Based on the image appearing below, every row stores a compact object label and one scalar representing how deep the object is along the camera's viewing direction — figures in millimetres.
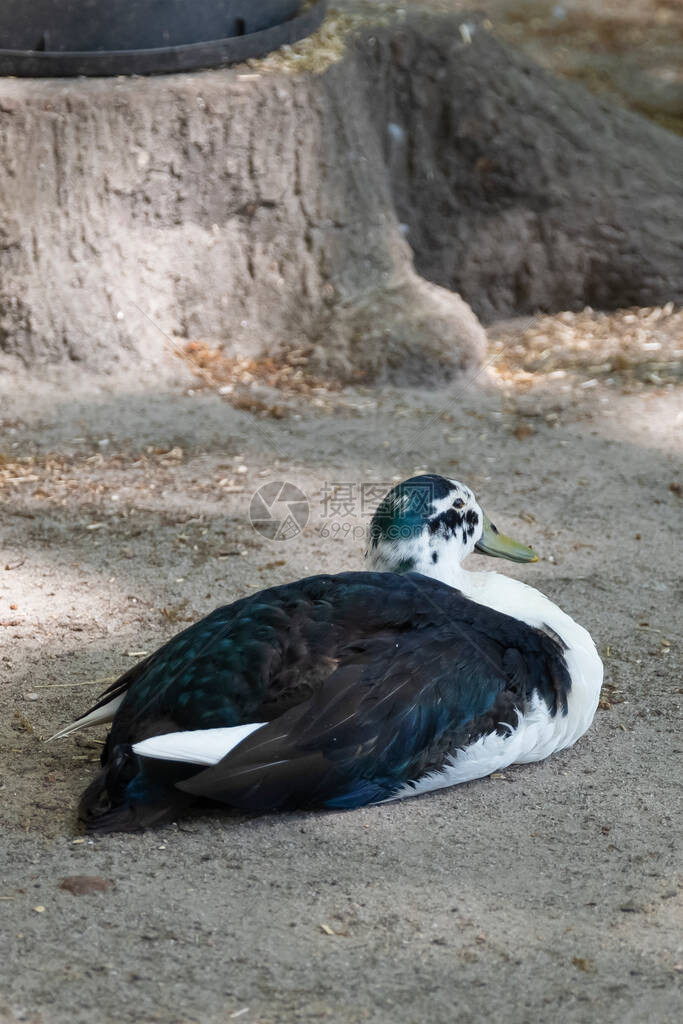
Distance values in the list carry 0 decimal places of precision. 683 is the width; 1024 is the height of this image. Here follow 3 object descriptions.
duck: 6137
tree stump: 12219
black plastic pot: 11937
